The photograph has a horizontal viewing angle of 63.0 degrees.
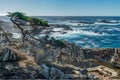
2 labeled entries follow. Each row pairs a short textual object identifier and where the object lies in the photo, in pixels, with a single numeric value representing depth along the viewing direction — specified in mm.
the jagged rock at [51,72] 4940
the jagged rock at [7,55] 5451
